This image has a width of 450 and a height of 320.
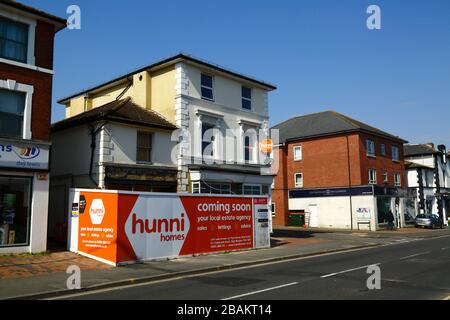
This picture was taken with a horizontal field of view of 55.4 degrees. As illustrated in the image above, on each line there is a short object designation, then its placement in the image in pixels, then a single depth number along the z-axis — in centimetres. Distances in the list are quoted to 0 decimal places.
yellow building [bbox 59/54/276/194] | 2350
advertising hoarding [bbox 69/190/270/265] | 1561
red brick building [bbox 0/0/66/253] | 1623
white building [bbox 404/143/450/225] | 5187
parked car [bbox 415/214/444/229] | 4306
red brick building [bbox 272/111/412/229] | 4066
